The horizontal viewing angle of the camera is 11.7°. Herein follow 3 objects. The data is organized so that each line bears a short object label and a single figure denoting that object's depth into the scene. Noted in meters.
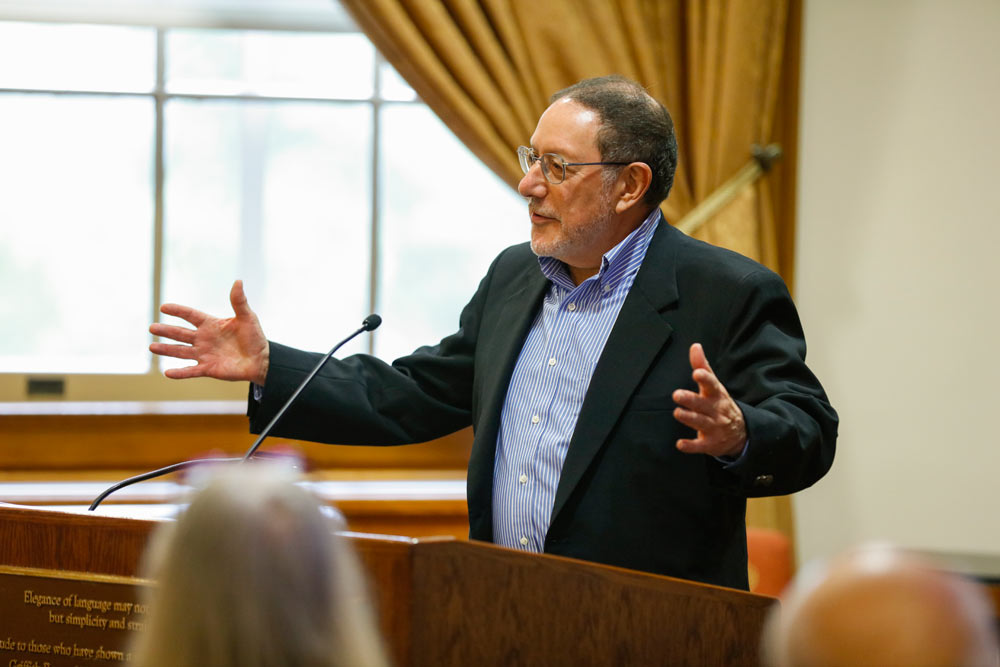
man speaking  6.55
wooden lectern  6.22
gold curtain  7.74
